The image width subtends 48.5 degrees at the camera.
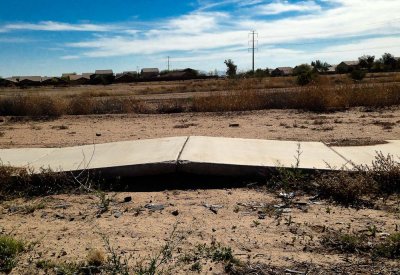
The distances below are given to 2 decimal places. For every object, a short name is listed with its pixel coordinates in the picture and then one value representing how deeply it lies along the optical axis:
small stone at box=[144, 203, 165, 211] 4.53
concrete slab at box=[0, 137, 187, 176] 5.35
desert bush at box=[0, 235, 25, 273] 3.31
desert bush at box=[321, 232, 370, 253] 3.46
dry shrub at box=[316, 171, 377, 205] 4.56
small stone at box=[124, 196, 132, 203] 4.80
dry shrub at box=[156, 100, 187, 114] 13.84
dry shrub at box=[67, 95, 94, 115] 14.12
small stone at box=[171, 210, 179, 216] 4.33
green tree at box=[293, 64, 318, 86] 26.59
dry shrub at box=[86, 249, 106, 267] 3.29
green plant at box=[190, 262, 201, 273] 3.19
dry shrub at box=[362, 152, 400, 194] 4.80
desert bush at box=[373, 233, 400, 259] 3.34
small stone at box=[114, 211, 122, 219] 4.34
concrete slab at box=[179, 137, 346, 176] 5.25
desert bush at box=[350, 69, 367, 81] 39.99
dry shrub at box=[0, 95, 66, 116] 13.84
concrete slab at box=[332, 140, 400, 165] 5.68
